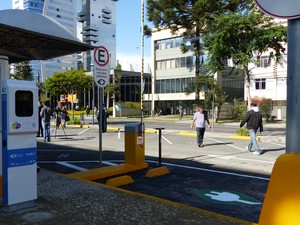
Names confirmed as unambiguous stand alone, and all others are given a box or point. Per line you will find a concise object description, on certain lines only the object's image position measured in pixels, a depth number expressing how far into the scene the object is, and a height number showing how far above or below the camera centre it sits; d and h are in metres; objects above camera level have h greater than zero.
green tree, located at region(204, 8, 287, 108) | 13.50 +3.36
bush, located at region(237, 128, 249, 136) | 14.93 -1.30
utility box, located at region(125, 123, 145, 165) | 6.96 -0.88
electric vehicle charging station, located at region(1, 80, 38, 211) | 3.97 -0.50
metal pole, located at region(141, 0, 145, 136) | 10.17 +2.43
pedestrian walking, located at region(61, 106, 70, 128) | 18.64 -0.44
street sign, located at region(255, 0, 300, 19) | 2.35 +0.84
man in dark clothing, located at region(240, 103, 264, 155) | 9.67 -0.50
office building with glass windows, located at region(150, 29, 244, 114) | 45.77 +4.81
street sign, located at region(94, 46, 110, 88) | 6.52 +0.97
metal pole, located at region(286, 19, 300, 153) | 2.41 +0.18
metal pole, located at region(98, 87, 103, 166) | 6.57 -0.64
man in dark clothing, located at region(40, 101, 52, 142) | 12.41 -0.55
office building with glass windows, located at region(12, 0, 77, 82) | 93.39 +33.25
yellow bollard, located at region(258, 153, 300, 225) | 2.59 -0.83
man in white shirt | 11.24 -0.64
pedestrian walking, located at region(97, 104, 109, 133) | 15.90 -1.03
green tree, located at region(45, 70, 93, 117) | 41.37 +3.72
